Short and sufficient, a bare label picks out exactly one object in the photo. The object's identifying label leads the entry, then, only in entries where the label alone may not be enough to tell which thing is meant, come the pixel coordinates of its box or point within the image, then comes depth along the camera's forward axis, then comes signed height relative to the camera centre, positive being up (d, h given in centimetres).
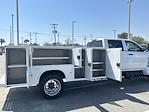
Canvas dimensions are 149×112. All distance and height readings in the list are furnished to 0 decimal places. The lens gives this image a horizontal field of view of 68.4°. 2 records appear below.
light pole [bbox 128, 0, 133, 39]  1271 +439
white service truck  376 -37
